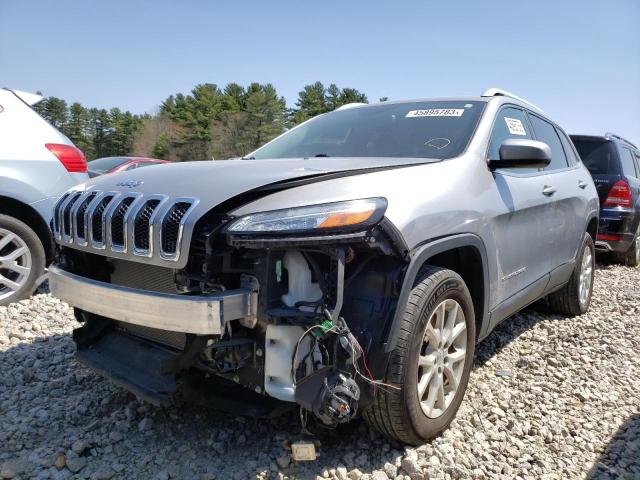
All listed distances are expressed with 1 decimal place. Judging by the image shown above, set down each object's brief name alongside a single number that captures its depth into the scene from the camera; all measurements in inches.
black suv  272.4
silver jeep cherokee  71.2
